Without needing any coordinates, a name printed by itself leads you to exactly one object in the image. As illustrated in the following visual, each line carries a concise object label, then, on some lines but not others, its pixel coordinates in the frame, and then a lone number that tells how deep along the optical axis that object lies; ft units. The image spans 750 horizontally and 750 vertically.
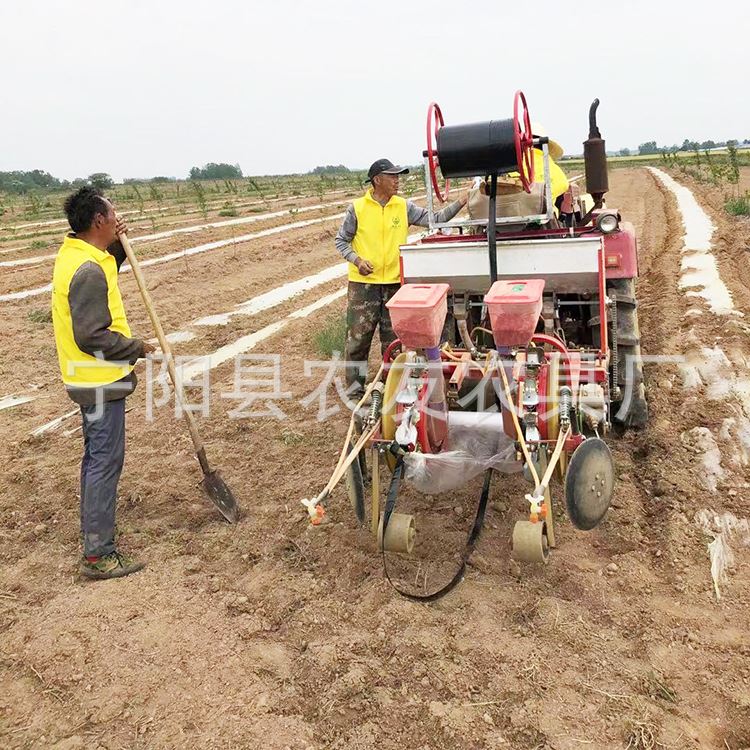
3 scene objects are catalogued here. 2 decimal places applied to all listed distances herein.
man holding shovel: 10.26
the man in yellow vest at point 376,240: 15.60
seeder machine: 9.65
